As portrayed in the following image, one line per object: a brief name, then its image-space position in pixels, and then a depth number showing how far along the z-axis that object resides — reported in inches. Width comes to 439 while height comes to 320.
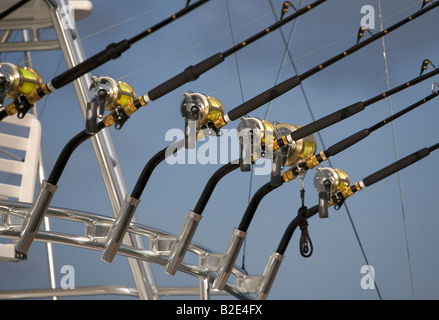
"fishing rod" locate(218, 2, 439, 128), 255.0
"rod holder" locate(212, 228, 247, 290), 278.5
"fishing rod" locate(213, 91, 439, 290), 271.1
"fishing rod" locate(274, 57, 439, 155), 259.9
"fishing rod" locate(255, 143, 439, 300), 289.9
